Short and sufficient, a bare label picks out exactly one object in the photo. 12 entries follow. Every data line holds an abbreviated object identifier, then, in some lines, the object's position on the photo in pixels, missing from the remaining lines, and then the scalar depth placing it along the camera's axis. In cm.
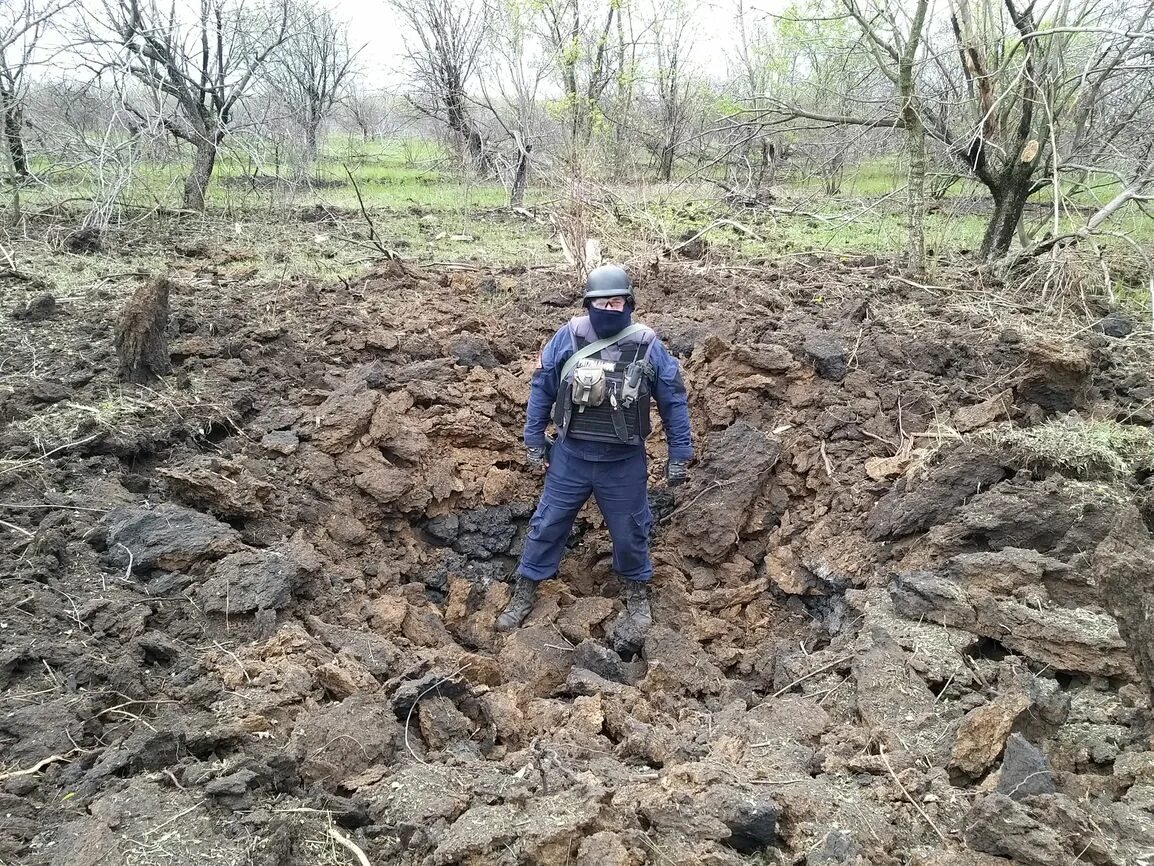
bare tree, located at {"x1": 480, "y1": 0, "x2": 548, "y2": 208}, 1126
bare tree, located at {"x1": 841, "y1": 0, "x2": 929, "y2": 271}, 747
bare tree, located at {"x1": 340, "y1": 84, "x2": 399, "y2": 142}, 2618
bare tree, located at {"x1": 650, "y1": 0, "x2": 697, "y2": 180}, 1669
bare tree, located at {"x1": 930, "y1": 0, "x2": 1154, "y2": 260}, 747
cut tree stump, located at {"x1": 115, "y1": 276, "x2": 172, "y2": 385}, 502
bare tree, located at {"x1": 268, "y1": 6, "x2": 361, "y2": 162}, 1650
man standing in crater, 410
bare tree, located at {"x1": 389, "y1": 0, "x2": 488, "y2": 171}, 1780
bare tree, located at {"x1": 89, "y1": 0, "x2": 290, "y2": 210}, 1078
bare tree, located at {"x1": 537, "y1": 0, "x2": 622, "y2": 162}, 1528
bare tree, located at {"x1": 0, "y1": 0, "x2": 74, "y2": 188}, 777
